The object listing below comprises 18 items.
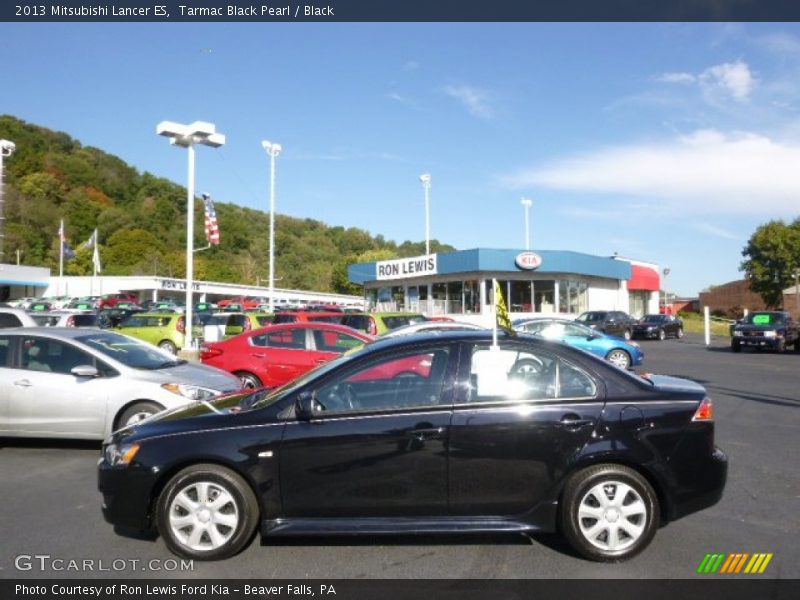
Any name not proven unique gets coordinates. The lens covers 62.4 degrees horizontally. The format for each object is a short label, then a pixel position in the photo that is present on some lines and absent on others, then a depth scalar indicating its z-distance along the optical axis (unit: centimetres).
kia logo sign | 3450
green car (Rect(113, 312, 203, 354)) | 2208
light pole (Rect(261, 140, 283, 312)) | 3516
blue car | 1762
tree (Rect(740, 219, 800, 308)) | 6288
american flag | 2494
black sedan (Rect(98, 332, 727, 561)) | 445
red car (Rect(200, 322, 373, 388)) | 1143
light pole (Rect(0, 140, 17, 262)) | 2320
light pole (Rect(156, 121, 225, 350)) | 1853
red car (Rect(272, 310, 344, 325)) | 1821
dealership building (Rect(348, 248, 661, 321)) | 3488
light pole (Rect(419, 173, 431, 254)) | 4447
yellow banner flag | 535
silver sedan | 759
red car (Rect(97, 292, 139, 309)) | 4641
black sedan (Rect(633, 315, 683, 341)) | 3406
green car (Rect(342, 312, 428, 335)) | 1772
